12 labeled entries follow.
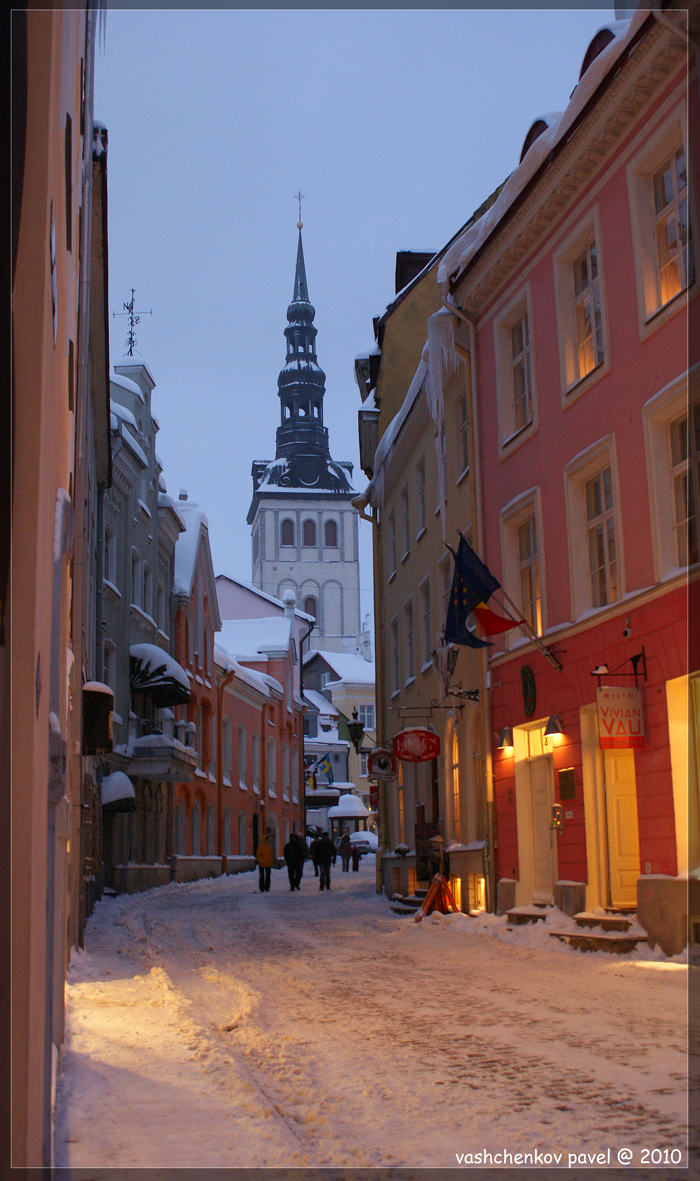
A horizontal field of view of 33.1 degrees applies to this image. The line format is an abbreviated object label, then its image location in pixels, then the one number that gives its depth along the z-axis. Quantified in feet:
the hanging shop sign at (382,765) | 83.15
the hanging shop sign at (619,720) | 41.34
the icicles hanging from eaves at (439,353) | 63.74
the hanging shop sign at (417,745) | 67.77
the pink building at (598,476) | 40.19
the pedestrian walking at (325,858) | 97.79
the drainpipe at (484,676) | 58.13
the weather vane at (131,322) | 116.13
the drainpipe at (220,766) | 141.79
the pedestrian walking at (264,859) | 93.76
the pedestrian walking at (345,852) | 152.25
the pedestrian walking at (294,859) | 95.25
